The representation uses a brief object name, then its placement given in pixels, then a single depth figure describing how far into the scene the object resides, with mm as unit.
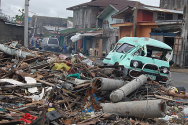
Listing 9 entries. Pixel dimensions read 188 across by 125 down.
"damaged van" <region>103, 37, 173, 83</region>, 9656
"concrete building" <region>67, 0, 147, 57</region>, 32375
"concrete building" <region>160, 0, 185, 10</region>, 36856
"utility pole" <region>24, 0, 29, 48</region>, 20684
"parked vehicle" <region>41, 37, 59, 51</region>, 34594
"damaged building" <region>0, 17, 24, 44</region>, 22656
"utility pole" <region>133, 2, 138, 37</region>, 22694
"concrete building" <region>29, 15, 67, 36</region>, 58381
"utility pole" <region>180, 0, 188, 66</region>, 20594
